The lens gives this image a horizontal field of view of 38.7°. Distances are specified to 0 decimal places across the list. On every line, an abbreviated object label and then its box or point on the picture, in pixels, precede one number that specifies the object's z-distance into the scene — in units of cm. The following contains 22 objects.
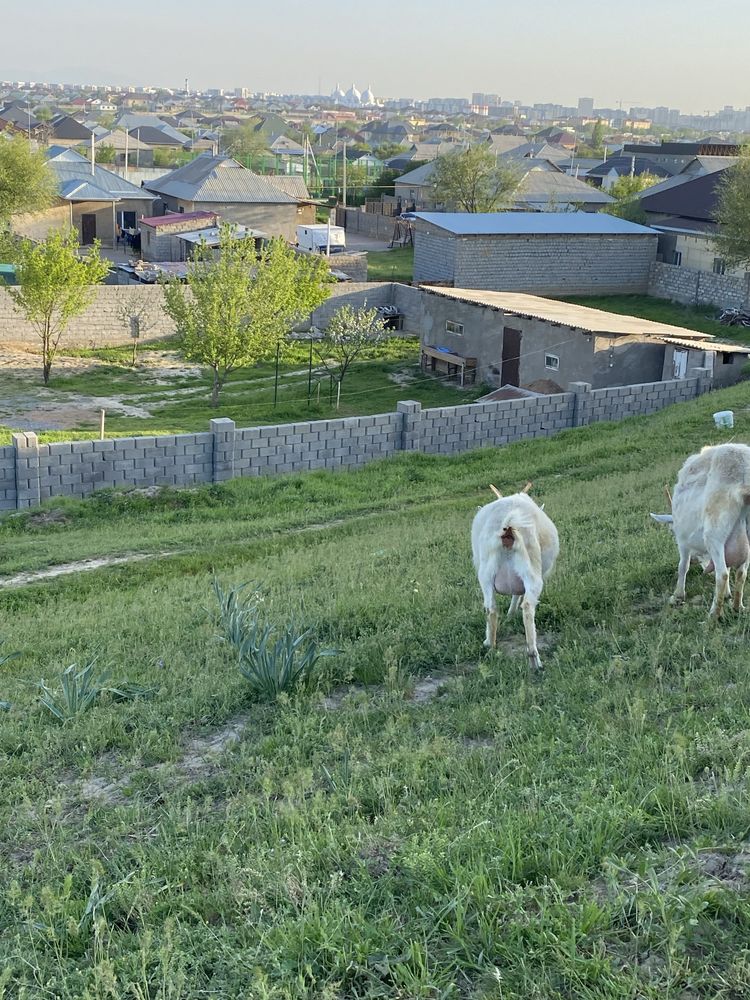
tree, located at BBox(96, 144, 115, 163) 8981
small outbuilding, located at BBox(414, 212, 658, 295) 3881
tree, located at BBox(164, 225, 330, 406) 2791
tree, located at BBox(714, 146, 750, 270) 3578
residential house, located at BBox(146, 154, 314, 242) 5312
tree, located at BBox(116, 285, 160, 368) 3416
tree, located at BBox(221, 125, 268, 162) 10069
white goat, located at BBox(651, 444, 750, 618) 768
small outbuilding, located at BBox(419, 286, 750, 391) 2491
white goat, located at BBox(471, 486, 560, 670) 741
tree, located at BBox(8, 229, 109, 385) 3058
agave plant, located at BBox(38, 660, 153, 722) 739
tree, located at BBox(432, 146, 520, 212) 5656
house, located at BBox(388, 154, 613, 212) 6219
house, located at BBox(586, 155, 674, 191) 8381
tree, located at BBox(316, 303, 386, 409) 2986
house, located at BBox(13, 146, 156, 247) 5138
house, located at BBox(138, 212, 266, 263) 4753
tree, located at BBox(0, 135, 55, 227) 4612
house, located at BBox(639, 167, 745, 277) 4241
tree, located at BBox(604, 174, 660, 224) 5438
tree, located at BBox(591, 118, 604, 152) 17312
